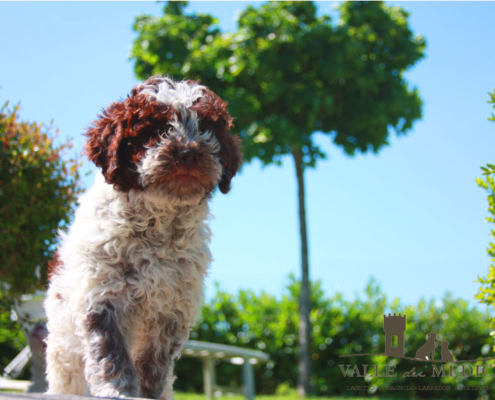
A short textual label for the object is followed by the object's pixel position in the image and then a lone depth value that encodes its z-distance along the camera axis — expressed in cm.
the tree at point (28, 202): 529
